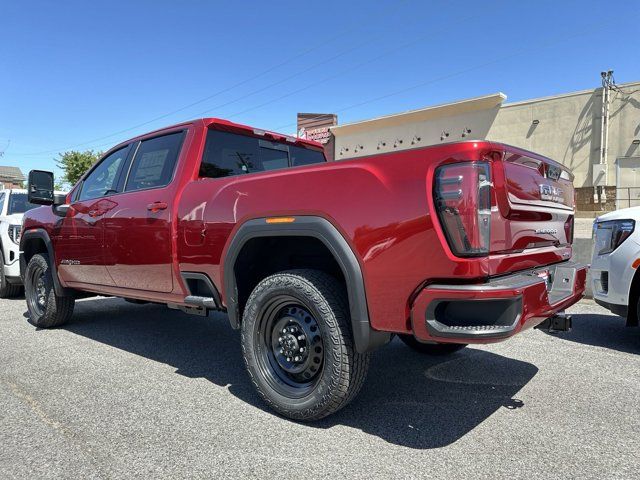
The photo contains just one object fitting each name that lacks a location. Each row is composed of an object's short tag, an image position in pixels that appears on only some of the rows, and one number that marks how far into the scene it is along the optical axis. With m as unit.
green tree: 37.53
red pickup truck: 2.32
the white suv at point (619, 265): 4.20
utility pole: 22.59
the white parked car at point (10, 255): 7.50
